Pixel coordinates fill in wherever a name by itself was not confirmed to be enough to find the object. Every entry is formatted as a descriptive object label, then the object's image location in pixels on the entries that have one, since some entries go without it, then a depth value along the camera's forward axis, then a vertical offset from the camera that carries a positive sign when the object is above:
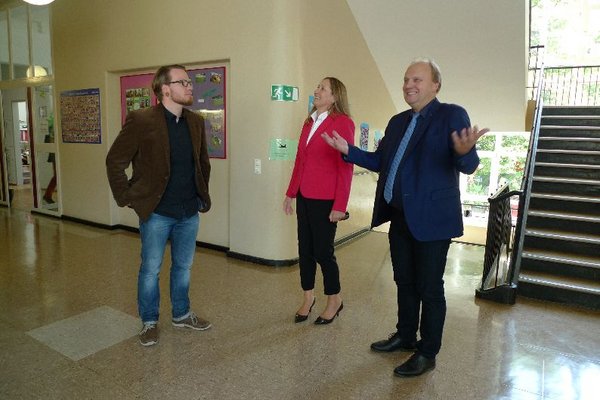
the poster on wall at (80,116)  5.20 +0.34
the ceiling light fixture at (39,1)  3.82 +1.29
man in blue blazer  1.92 -0.17
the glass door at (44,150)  5.99 -0.13
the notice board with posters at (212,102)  4.21 +0.45
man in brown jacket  2.23 -0.19
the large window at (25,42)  5.91 +1.44
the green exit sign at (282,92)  3.77 +0.50
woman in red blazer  2.45 -0.18
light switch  3.95 -0.18
